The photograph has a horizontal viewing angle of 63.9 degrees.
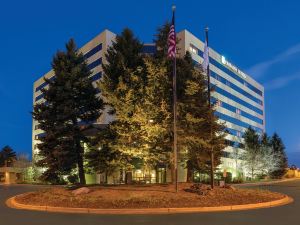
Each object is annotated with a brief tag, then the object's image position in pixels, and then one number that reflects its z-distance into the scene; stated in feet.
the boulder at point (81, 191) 40.81
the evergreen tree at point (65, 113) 66.63
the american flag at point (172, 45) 40.37
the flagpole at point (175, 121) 39.83
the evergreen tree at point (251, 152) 130.69
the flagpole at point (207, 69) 45.79
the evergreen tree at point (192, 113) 47.72
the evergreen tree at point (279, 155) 146.81
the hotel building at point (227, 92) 149.60
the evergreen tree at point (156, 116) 45.88
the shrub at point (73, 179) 85.42
